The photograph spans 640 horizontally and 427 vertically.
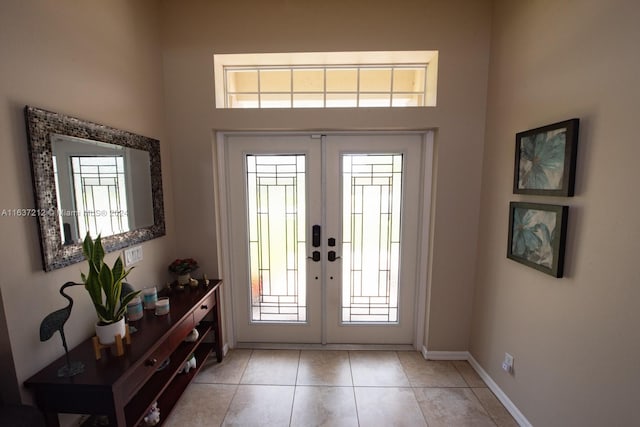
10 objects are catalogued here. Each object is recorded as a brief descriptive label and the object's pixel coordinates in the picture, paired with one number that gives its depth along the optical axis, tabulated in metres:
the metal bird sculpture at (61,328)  1.11
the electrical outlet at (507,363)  1.84
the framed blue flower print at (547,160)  1.37
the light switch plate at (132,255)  1.76
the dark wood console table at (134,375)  1.16
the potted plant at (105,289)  1.26
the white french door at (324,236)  2.36
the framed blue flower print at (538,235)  1.44
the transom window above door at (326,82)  2.29
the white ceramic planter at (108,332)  1.31
